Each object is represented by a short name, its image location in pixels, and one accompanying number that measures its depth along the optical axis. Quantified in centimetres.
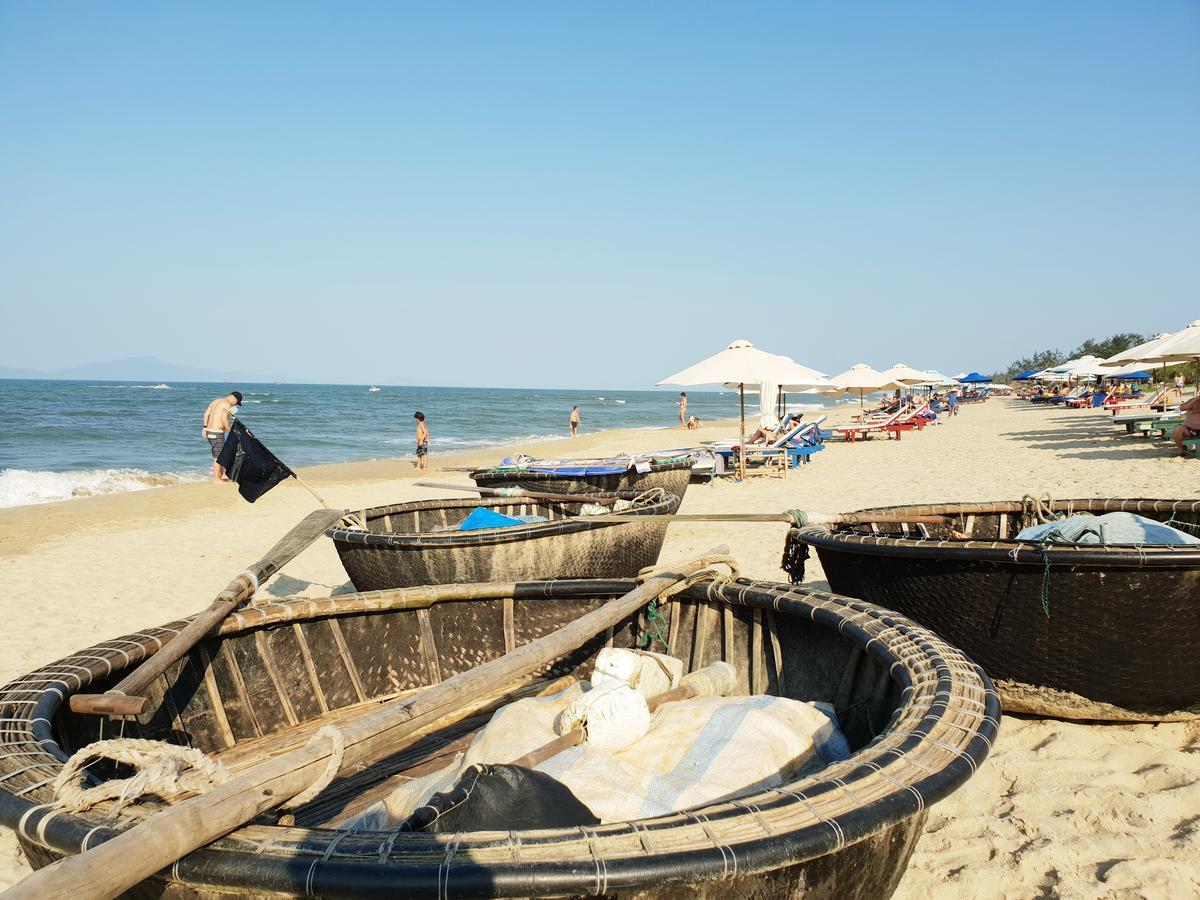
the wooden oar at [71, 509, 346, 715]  237
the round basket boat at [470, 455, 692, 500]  915
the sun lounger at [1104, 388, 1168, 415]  2260
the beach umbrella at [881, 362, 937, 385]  2617
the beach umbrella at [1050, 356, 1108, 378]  3009
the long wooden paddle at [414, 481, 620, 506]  694
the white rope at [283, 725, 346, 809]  193
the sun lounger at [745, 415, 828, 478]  1586
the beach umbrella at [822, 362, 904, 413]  2478
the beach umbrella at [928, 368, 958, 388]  3003
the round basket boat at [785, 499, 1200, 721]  338
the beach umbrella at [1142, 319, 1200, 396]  1254
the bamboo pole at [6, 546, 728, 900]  132
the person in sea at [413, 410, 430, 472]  2028
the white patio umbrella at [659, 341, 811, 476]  1357
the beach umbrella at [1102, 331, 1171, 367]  1462
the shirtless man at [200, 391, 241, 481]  1416
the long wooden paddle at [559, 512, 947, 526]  429
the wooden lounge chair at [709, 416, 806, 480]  1590
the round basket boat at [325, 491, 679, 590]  512
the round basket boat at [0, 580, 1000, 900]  146
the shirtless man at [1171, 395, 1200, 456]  1277
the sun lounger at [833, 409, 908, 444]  2483
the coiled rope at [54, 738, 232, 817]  166
